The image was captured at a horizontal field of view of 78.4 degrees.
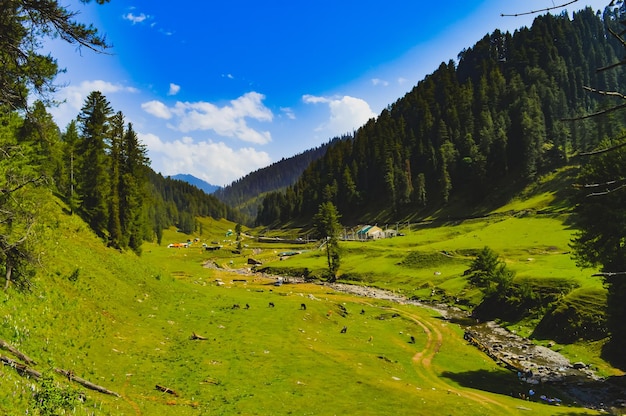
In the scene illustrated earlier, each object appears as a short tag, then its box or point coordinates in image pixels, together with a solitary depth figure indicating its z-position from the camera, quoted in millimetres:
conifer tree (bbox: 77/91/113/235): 58781
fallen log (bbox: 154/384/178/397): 21531
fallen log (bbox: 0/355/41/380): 14555
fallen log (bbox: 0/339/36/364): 15945
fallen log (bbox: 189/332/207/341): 32969
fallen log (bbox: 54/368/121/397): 17562
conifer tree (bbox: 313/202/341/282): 100375
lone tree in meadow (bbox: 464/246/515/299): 59562
